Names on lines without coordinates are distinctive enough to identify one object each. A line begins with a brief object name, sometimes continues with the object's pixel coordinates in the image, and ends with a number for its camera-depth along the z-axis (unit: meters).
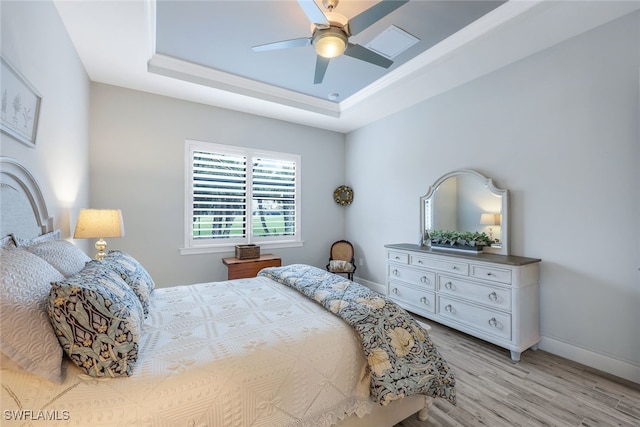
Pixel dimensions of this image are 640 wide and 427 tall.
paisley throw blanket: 1.49
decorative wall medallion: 5.14
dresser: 2.55
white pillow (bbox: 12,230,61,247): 1.47
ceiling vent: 2.67
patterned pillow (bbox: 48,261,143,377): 1.08
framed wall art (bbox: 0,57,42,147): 1.43
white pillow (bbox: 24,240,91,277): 1.53
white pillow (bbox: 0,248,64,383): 0.95
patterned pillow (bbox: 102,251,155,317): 1.80
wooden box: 3.95
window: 3.97
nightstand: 3.78
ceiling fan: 1.93
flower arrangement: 3.10
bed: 1.02
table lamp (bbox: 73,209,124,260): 2.46
